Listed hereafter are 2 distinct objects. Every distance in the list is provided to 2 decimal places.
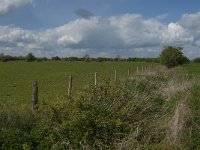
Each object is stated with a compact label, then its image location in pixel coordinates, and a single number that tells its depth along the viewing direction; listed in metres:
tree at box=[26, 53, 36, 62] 62.34
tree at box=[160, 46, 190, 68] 39.12
